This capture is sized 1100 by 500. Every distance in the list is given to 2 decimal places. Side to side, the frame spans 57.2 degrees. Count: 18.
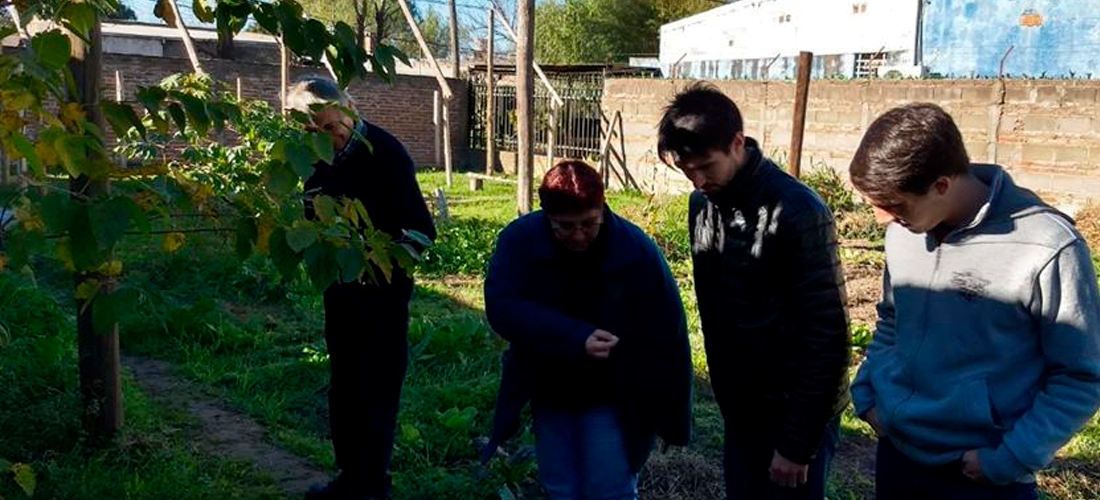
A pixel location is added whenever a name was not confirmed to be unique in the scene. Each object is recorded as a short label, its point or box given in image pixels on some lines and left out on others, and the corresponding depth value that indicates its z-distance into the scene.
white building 20.88
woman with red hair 2.79
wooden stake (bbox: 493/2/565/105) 16.88
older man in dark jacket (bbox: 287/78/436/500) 3.52
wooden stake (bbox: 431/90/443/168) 18.12
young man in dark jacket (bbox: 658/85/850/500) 2.38
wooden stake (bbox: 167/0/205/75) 11.53
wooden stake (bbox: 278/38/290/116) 10.76
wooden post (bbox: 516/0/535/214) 9.77
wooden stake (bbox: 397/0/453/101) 14.61
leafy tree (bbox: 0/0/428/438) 1.70
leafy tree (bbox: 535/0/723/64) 43.53
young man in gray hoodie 1.97
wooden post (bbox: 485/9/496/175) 16.62
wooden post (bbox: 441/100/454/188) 15.68
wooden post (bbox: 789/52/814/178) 8.19
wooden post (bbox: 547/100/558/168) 15.68
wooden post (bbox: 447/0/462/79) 25.09
